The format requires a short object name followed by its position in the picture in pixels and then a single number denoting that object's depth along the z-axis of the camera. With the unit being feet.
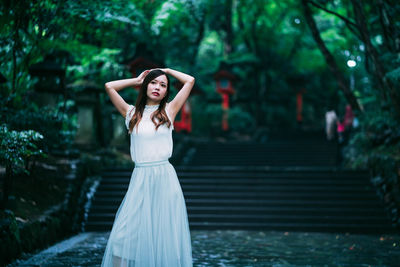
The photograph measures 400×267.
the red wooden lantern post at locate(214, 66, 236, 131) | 80.84
